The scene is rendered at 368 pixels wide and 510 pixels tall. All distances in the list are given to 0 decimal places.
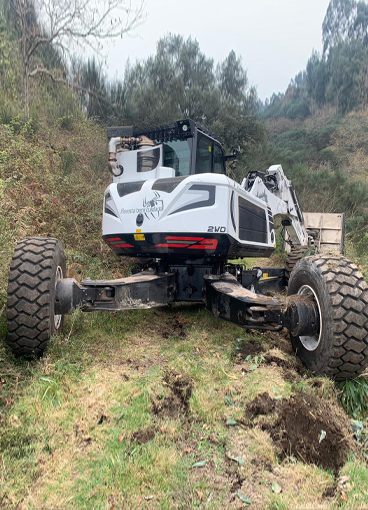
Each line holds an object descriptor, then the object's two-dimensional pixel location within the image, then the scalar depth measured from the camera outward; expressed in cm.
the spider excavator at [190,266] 302
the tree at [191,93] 1786
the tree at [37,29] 1077
